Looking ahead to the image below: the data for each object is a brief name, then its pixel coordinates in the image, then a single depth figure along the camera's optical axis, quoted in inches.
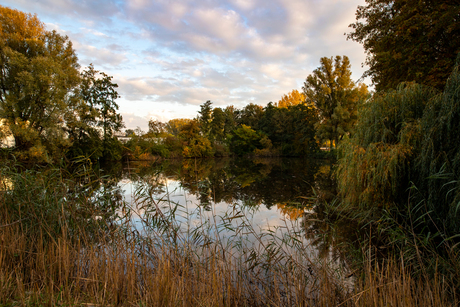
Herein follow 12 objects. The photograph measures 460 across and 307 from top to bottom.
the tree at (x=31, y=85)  708.7
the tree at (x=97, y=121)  997.2
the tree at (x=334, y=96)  1176.8
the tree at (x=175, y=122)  3960.6
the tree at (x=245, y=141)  1738.4
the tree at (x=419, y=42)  290.5
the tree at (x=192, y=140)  1464.1
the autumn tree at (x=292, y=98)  2480.3
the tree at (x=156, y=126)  1594.1
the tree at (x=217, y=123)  2011.6
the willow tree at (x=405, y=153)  174.6
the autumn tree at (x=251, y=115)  1887.3
